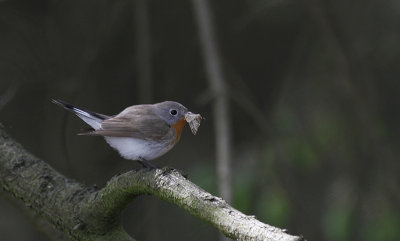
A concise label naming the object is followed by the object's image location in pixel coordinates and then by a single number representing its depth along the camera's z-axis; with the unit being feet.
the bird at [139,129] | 22.15
